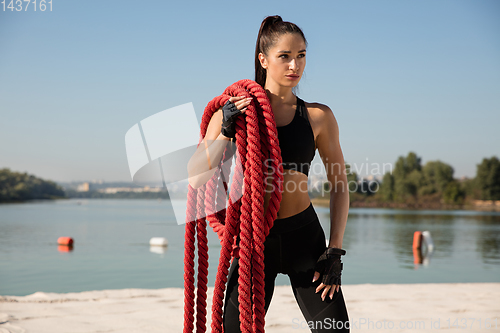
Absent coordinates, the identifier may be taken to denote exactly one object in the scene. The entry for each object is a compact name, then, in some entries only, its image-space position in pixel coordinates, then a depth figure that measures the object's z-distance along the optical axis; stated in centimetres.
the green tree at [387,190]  5878
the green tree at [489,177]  5144
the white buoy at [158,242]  1472
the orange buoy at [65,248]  1418
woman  166
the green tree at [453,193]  5541
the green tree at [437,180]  5581
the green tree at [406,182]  5759
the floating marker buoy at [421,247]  1262
